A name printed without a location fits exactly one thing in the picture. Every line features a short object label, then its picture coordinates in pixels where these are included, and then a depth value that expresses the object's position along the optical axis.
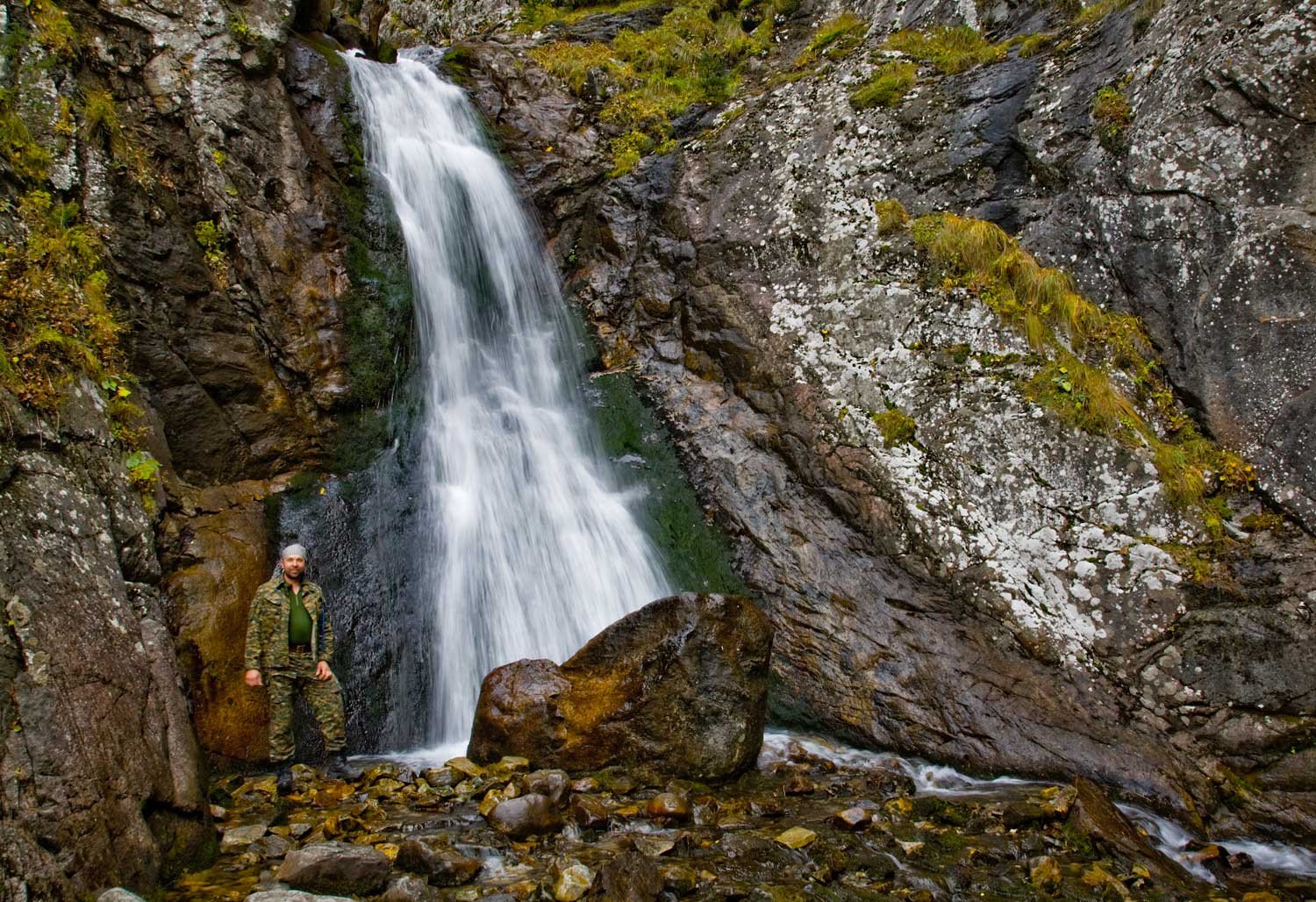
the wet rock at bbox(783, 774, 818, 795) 5.41
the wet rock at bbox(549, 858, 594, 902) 3.74
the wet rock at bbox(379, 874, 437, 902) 3.60
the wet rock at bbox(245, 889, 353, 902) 3.25
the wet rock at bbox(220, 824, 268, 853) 4.25
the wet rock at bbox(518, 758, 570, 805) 4.83
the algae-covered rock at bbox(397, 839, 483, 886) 3.88
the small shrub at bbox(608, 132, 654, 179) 11.89
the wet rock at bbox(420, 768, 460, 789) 5.30
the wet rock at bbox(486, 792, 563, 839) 4.50
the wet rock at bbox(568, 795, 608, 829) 4.60
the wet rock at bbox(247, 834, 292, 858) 4.18
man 5.57
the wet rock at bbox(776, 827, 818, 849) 4.50
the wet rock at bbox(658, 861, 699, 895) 3.88
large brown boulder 5.59
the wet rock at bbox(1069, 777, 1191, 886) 4.50
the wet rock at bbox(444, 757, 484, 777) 5.42
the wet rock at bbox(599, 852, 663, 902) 3.65
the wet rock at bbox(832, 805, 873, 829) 4.78
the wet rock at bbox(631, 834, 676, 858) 4.30
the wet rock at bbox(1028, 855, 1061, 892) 4.18
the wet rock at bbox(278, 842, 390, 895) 3.65
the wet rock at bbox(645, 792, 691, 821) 4.80
